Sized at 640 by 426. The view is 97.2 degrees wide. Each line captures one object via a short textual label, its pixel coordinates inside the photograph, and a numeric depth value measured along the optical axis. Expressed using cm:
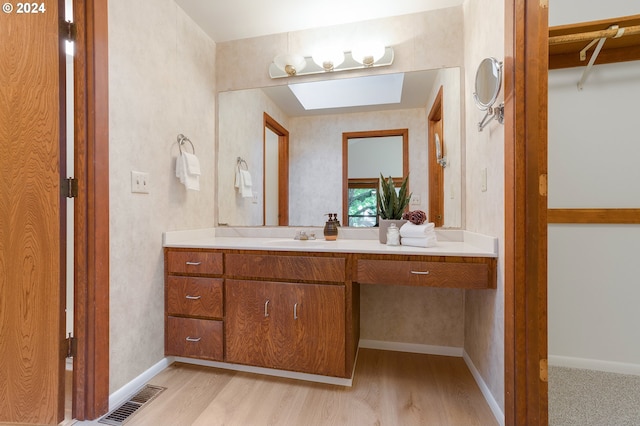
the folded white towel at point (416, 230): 155
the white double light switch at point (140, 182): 151
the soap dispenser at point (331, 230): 197
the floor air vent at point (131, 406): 129
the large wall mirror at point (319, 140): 191
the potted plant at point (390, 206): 177
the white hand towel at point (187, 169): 181
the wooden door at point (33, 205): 124
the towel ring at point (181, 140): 188
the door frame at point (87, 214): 127
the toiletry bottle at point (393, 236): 165
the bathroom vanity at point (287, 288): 142
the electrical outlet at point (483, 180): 148
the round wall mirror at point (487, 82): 127
